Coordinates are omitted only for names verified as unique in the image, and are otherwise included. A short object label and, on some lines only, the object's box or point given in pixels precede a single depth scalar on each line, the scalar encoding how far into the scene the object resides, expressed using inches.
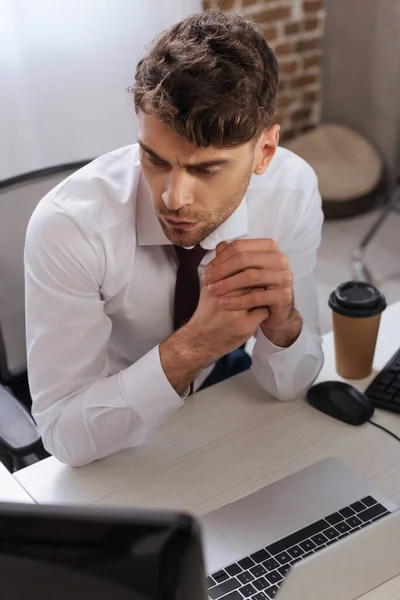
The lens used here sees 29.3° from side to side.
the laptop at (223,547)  19.9
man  42.3
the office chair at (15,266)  56.9
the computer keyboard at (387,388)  48.6
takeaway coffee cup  49.6
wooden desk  43.1
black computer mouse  47.4
